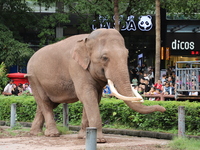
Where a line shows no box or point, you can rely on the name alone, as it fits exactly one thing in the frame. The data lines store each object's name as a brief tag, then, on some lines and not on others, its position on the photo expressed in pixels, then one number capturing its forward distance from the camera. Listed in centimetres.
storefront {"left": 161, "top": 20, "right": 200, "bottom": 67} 3547
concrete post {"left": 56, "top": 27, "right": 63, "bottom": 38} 3397
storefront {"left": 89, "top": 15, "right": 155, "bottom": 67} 3384
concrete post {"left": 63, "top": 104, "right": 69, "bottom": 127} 1466
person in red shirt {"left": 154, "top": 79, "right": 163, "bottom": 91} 1977
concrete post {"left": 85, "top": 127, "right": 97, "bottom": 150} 696
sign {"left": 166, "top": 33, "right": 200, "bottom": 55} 3550
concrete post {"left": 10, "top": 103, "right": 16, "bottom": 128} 1538
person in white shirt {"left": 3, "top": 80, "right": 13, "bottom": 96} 2220
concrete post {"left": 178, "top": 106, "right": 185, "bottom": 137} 1161
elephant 1065
